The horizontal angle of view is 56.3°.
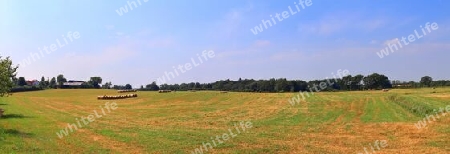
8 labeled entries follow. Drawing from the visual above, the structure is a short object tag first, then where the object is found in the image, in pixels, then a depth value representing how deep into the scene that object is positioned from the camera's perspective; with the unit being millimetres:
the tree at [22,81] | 189625
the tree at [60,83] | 176675
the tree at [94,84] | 186525
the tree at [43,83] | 182350
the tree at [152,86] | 165250
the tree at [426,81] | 147875
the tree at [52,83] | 177938
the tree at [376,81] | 159412
